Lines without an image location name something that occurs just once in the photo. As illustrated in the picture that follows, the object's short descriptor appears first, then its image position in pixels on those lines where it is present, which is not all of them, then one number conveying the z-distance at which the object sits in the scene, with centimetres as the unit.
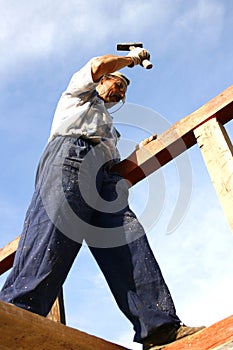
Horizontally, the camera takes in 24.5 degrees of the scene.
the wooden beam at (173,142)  260
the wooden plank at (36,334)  159
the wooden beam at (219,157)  228
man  212
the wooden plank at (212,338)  169
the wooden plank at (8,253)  327
